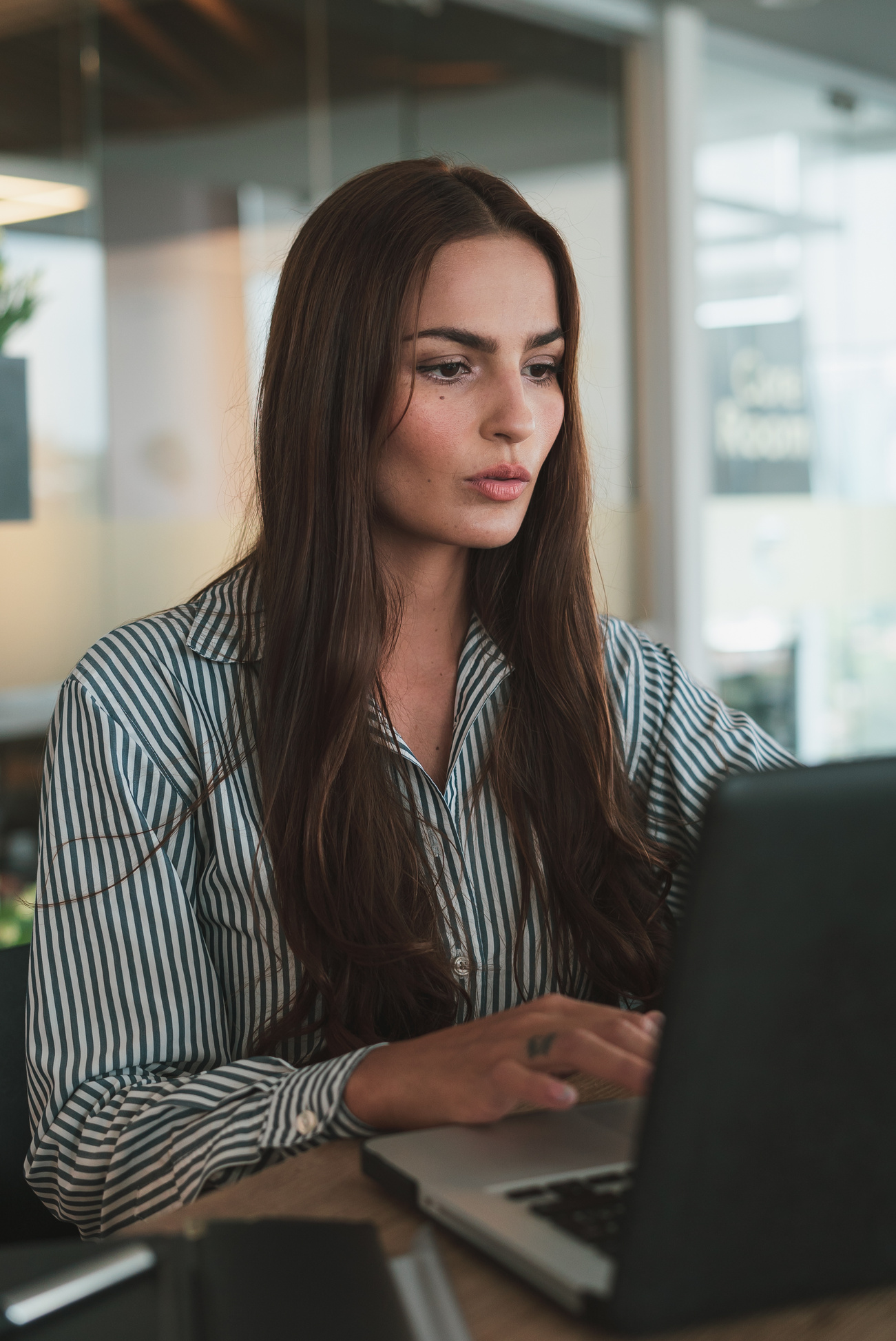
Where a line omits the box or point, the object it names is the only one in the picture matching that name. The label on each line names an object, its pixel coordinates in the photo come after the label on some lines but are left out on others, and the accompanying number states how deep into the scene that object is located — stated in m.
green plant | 2.34
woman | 1.49
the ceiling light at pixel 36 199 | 2.33
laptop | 0.94
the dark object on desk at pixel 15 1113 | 1.46
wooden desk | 1.10
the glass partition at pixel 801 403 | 4.71
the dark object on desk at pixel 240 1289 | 1.03
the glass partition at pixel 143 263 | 2.39
